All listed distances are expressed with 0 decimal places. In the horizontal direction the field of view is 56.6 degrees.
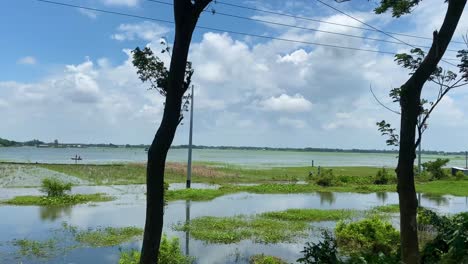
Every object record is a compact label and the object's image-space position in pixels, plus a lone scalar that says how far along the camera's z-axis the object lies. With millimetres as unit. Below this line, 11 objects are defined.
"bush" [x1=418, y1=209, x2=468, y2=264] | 6453
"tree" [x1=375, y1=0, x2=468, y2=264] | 5910
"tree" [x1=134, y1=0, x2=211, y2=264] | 4820
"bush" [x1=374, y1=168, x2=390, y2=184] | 31781
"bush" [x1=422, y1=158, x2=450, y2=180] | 34844
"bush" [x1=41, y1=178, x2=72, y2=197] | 19823
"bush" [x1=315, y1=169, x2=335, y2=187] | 29623
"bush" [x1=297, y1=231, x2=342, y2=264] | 6492
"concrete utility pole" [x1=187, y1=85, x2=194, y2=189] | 25311
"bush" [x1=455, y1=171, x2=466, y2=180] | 33019
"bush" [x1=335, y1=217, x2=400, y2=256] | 10016
